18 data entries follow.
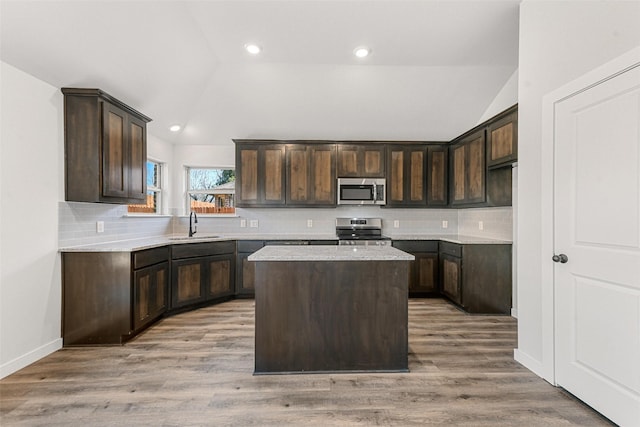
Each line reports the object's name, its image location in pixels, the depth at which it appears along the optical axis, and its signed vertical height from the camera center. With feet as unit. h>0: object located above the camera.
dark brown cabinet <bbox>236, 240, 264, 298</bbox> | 14.42 -2.86
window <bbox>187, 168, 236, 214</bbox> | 16.46 +1.30
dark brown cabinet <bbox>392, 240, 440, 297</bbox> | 14.46 -2.61
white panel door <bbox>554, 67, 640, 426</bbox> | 5.65 -0.68
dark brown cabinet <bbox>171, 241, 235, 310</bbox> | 12.33 -2.64
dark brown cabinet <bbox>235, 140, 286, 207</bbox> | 15.29 +2.01
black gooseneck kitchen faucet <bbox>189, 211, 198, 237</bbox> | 15.12 -0.56
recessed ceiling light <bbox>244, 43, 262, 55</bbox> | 10.48 +5.83
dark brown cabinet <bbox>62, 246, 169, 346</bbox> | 9.30 -2.66
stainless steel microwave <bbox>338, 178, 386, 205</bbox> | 15.26 +1.09
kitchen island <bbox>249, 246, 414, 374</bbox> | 7.71 -2.63
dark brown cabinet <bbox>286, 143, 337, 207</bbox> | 15.33 +1.96
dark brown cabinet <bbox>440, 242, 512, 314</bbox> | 12.19 -2.72
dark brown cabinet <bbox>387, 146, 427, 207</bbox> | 15.47 +1.82
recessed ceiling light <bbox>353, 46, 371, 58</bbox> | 10.52 +5.75
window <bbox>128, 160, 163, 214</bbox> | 14.54 +1.18
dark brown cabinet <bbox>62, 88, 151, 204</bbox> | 9.30 +2.13
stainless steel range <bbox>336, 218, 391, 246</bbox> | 16.08 -0.79
